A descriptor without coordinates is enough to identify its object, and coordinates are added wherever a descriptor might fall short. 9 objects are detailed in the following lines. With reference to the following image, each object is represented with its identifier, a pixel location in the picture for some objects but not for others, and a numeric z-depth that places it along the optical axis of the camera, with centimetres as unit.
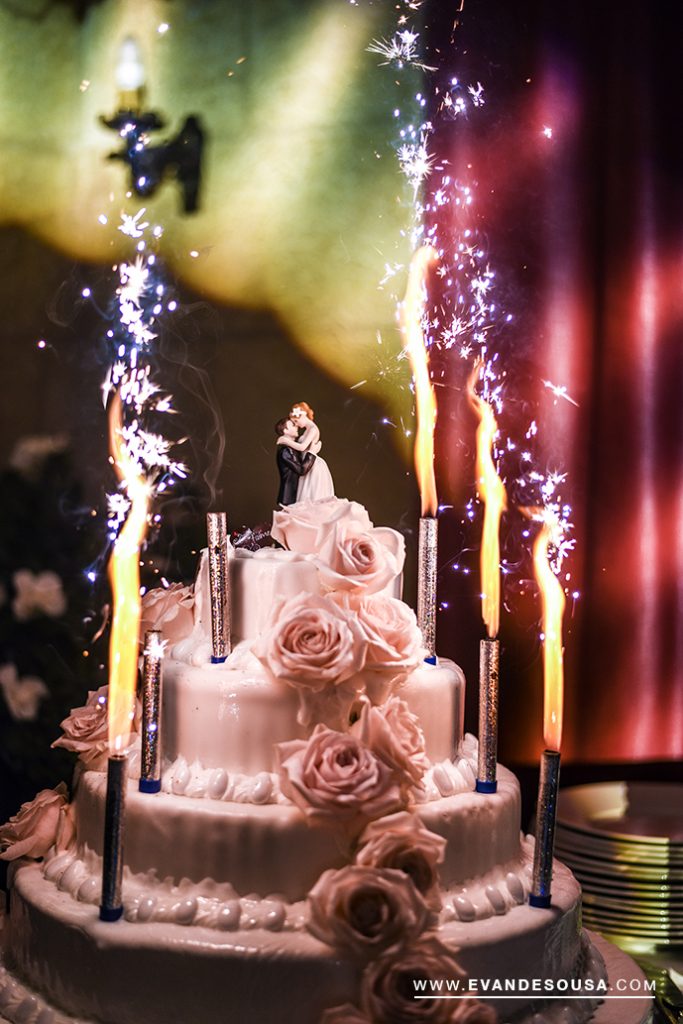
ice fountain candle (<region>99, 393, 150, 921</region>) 141
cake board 153
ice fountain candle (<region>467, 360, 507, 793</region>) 163
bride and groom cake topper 192
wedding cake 135
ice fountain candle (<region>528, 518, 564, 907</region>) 153
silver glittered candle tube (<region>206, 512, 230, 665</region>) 161
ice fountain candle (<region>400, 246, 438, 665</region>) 179
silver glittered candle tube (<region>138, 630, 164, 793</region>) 151
